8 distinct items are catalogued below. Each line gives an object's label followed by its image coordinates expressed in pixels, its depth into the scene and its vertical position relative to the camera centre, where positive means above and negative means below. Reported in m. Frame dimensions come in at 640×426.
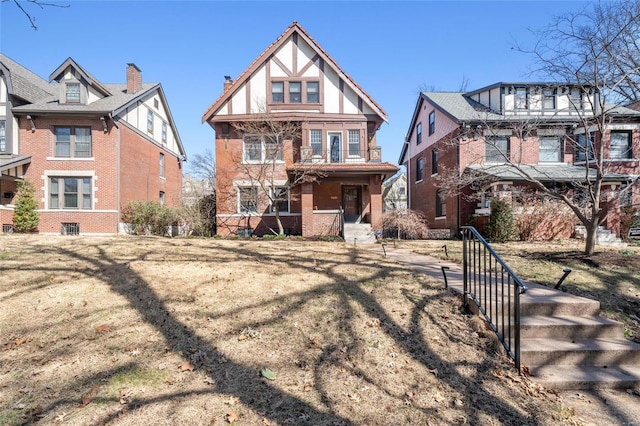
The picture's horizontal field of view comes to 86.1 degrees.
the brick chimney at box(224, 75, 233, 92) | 21.76 +8.66
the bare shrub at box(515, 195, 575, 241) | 15.77 -0.24
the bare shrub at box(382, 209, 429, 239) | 17.22 -0.53
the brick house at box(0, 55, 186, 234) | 18.06 +3.61
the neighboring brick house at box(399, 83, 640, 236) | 17.14 +3.64
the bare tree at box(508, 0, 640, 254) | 8.48 +3.61
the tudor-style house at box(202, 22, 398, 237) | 18.20 +4.78
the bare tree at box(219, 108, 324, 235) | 17.34 +3.06
